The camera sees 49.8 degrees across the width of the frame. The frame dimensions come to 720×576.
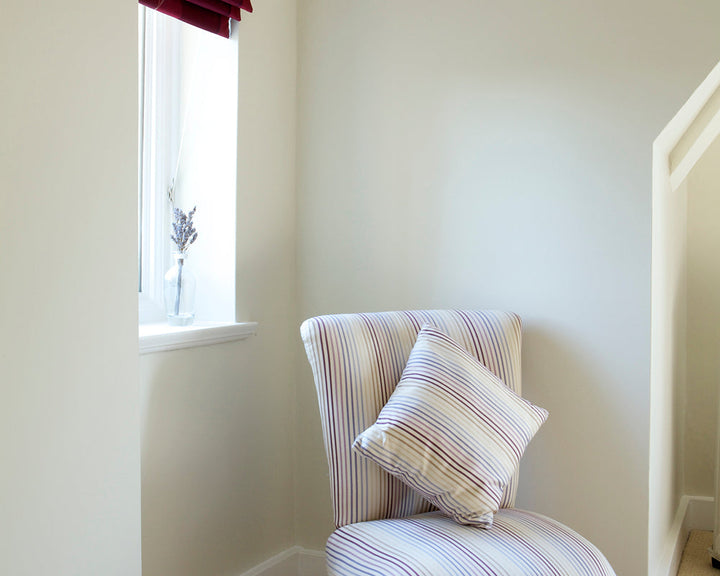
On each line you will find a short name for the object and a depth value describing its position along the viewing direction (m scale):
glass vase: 2.00
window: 2.10
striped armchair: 1.51
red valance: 1.92
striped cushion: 1.64
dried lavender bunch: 1.99
